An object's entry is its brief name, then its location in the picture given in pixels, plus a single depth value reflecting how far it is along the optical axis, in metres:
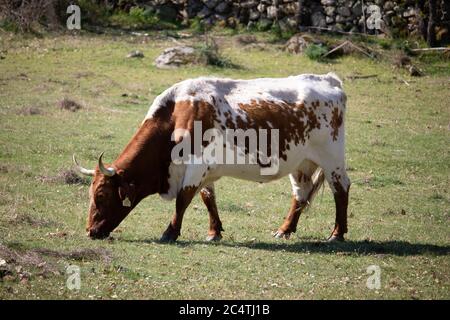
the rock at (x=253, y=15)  35.34
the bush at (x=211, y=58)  29.53
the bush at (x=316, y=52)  30.56
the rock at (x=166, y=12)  35.81
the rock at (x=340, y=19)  34.19
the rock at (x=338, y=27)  34.03
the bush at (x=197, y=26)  34.75
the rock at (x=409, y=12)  33.66
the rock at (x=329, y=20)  34.34
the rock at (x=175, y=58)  29.34
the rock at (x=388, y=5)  34.03
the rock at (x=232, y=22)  35.42
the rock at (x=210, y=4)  36.00
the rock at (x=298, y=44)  31.50
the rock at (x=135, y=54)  30.17
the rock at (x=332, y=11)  34.41
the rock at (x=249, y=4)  35.34
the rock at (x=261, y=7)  35.28
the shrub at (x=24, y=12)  24.19
